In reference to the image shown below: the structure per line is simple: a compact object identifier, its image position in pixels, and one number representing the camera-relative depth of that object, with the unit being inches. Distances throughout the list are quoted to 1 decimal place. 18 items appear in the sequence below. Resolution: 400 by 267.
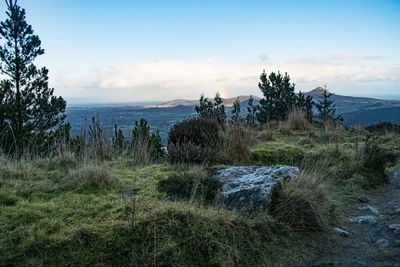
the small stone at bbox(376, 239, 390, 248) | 153.6
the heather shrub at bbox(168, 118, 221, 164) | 265.6
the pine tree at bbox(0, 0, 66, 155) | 687.7
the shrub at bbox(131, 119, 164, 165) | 275.4
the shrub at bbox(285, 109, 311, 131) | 502.9
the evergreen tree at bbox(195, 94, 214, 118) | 896.8
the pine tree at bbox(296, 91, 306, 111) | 972.9
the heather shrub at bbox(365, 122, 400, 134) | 564.2
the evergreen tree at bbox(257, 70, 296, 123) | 917.2
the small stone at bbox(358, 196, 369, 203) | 215.6
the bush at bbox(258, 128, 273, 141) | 408.2
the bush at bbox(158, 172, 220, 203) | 176.1
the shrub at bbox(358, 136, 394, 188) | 251.6
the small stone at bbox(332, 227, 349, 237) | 165.0
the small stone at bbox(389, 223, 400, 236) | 165.8
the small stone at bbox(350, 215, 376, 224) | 181.5
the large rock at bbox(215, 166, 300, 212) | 163.6
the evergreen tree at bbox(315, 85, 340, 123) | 1190.3
